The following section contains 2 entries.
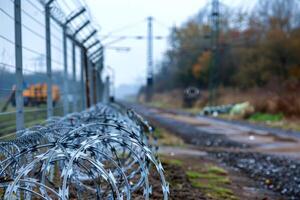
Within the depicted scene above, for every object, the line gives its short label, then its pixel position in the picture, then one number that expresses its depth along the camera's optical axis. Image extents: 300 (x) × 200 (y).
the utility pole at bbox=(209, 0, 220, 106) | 45.94
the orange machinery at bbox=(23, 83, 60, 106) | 9.91
